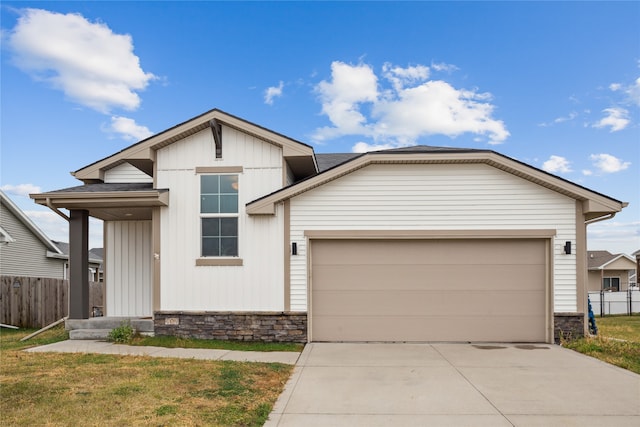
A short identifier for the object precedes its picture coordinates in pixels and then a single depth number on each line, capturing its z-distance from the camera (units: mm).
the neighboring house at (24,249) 19734
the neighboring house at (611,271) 34531
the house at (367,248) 9633
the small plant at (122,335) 9602
